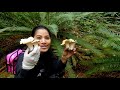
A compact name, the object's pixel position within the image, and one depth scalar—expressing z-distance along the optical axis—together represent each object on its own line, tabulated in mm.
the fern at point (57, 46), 2003
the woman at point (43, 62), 1785
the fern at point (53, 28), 1951
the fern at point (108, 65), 2075
